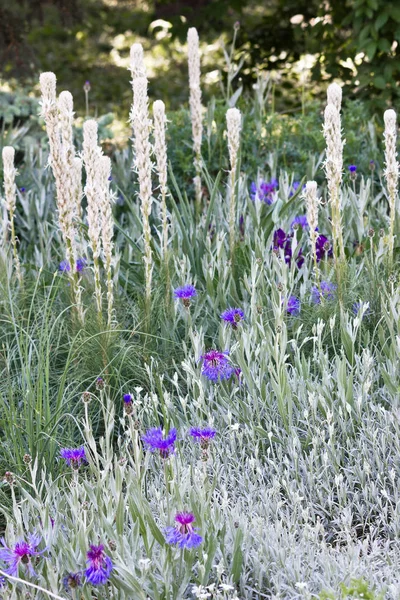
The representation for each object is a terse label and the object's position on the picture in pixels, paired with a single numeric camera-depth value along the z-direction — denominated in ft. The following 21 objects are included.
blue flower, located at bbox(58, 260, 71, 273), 21.30
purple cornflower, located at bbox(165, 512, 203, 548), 11.99
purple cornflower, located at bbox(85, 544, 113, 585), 11.85
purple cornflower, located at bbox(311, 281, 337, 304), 20.45
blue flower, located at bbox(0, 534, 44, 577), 12.47
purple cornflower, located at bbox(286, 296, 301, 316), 20.42
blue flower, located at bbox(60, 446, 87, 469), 14.63
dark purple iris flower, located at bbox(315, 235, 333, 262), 21.74
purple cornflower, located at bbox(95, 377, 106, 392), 14.88
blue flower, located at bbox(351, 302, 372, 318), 20.48
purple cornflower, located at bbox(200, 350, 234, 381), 17.58
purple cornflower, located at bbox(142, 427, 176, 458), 13.15
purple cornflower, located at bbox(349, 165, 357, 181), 26.46
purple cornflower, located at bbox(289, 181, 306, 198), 27.68
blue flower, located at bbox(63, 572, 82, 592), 12.02
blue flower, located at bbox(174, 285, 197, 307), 18.79
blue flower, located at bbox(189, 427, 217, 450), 13.28
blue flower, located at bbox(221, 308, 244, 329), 18.60
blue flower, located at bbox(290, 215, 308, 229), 24.18
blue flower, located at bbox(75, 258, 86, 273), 21.79
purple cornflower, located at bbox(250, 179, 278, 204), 26.50
